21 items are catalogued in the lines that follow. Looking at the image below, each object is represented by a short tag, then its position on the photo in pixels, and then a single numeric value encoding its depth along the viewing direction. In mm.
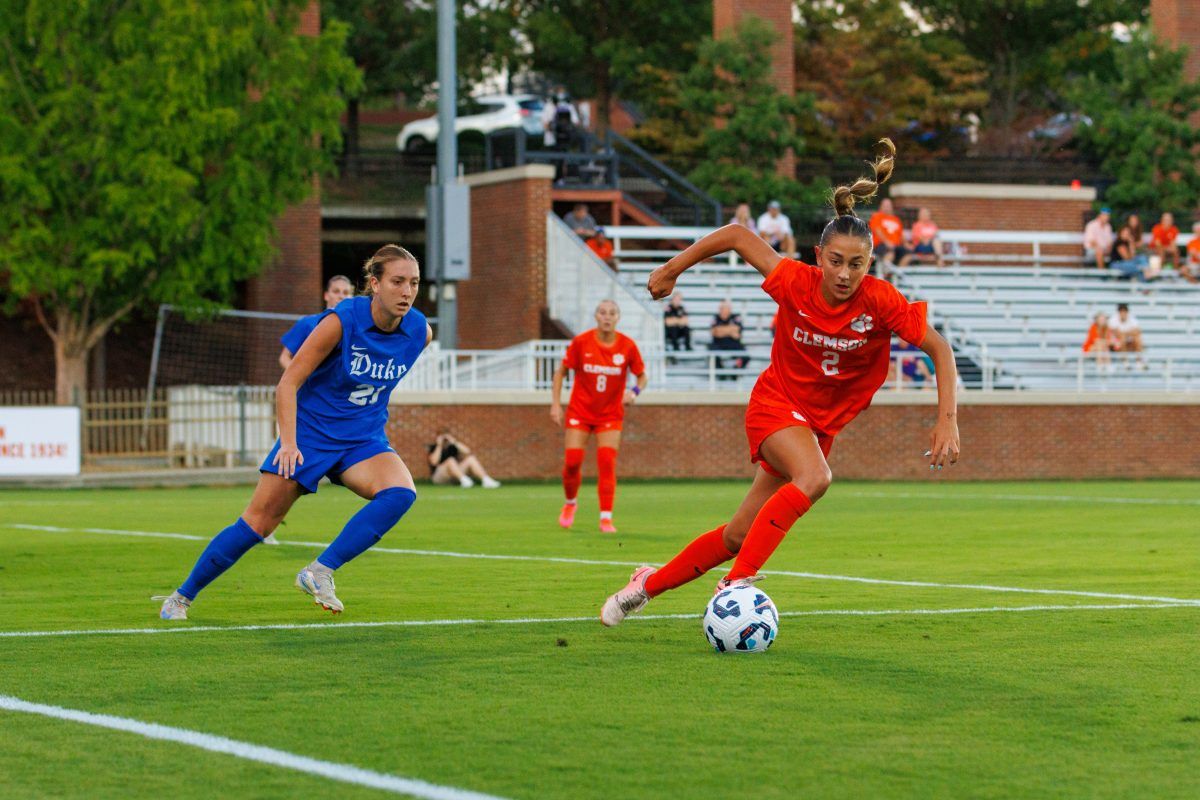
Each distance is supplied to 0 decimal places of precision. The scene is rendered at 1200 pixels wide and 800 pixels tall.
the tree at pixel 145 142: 30750
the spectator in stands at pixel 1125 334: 31266
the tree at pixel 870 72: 49594
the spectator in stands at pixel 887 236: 34125
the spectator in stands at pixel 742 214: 32919
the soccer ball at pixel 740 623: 7715
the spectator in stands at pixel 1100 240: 36531
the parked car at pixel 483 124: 45094
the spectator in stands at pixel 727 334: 29734
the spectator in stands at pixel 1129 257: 35562
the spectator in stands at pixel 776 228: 34416
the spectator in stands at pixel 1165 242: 36156
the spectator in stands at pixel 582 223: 34688
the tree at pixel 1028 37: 52594
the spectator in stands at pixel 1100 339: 30922
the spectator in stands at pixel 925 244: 34969
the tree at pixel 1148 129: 42125
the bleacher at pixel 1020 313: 30875
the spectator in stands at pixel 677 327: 30188
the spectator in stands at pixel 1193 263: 35656
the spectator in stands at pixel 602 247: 33344
